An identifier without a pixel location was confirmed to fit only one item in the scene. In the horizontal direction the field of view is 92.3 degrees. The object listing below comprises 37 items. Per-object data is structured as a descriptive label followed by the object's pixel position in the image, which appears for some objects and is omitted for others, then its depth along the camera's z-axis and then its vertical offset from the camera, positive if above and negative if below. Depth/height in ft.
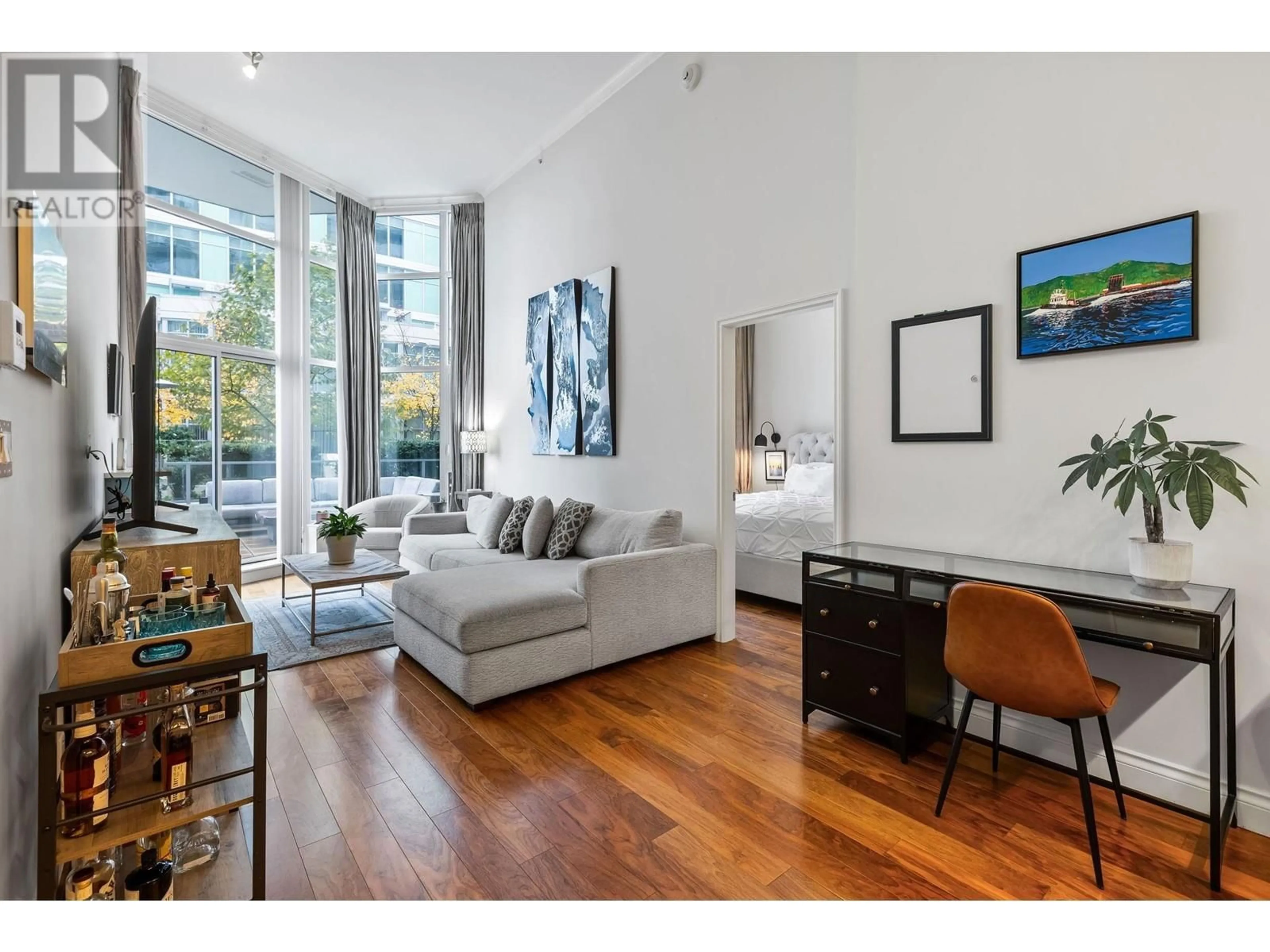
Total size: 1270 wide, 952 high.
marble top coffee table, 12.63 -2.33
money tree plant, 5.96 -0.05
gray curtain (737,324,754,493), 22.24 +2.16
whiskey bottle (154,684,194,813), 4.72 -2.29
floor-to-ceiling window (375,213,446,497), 22.24 +4.62
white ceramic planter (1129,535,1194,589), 6.33 -1.03
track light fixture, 13.34 +9.04
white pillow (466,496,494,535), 17.72 -1.38
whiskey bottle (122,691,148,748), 5.61 -2.45
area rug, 12.01 -3.63
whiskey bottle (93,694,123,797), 4.96 -2.19
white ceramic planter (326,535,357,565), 13.61 -1.88
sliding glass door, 18.37 +0.37
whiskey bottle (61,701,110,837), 4.28 -2.22
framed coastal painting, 6.67 +2.06
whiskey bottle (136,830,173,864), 4.99 -3.25
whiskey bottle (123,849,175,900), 4.75 -3.26
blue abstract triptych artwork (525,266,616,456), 15.76 +2.74
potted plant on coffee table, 13.61 -1.58
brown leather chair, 5.84 -2.00
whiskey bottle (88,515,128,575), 5.50 -0.76
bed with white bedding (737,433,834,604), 14.17 -1.70
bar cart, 3.93 -2.12
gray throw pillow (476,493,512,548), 15.62 -1.44
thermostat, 3.95 +0.87
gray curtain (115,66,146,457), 14.64 +6.21
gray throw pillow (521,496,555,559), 14.12 -1.47
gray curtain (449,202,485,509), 22.12 +5.16
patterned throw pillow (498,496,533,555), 14.82 -1.55
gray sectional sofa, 9.55 -2.46
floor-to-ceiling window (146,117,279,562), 16.85 +4.09
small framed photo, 21.84 +0.03
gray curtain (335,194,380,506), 20.59 +3.70
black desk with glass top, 5.82 -1.87
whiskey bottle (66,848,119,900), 4.63 -3.20
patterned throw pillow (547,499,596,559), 13.84 -1.42
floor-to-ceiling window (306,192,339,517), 20.38 +3.63
